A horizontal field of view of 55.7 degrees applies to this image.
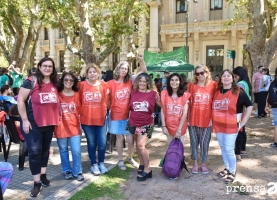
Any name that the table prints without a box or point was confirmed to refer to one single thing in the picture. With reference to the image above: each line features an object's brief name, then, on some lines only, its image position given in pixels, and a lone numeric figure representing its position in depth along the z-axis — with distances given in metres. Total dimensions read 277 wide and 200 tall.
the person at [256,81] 9.44
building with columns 19.89
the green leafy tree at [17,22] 13.88
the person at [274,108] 5.78
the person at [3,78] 8.86
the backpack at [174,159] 4.34
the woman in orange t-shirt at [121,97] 4.55
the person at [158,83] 9.43
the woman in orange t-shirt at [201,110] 4.34
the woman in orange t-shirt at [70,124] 4.10
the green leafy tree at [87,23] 10.25
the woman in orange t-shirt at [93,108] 4.32
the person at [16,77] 9.69
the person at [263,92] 9.26
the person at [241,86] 4.72
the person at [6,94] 5.00
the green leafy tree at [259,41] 9.66
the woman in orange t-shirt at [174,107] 4.31
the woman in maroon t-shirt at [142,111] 4.30
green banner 11.50
